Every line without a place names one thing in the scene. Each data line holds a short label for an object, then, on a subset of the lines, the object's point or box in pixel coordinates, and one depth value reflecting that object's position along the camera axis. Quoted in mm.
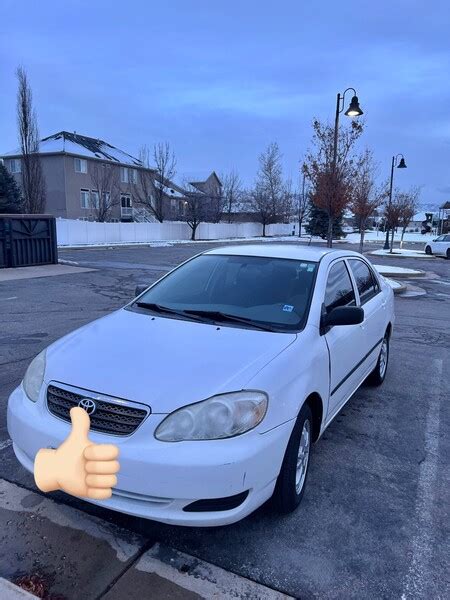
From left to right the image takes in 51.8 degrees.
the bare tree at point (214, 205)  48875
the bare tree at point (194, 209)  44719
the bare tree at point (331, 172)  14555
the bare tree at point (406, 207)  30738
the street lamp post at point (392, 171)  25594
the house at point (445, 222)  59956
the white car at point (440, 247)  28638
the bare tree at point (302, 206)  59531
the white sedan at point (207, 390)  2258
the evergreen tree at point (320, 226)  49406
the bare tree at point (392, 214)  28906
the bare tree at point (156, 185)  44500
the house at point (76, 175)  41312
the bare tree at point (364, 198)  17672
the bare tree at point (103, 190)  41031
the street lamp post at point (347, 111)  13008
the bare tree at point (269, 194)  59250
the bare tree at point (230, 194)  58781
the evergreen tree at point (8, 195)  32213
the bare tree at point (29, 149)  30953
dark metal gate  15531
